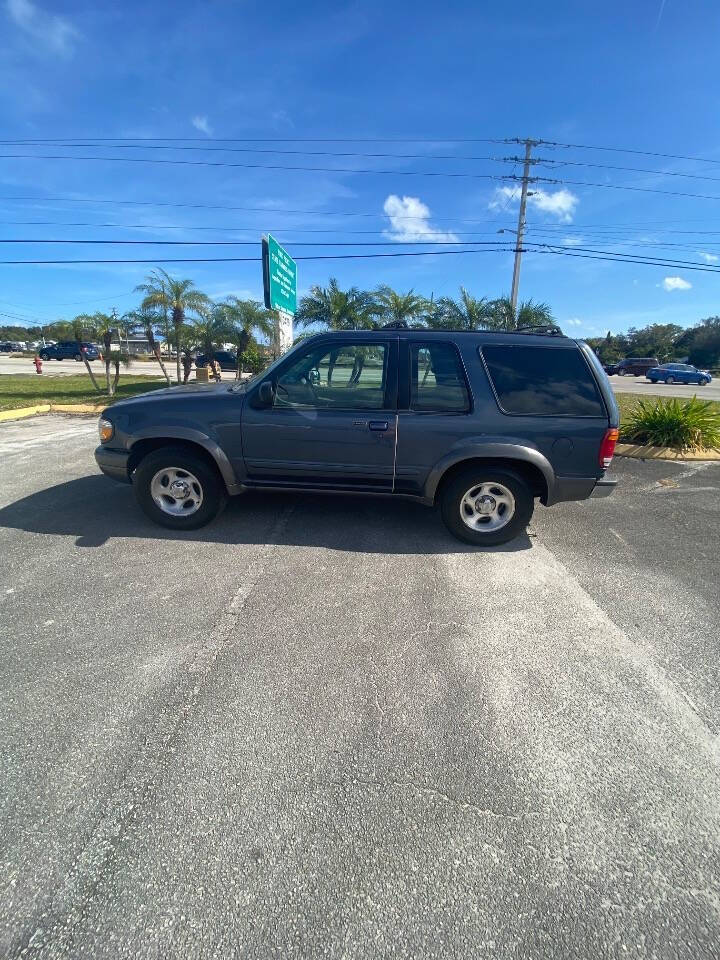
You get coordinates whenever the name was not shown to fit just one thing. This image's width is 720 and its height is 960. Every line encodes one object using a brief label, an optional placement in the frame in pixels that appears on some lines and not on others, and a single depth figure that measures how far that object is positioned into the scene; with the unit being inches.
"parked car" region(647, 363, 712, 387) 1379.2
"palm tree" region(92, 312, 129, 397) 530.0
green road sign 458.0
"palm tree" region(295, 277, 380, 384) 677.9
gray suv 149.5
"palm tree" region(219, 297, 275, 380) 656.4
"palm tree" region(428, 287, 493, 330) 697.6
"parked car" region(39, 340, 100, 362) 1529.3
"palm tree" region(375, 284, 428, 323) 689.6
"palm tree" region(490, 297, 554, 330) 684.1
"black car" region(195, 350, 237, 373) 1230.3
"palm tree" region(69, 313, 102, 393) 527.2
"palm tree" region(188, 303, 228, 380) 618.8
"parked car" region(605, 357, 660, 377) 1764.3
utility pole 1071.6
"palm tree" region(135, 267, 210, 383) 584.1
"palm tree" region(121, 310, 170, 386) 570.9
